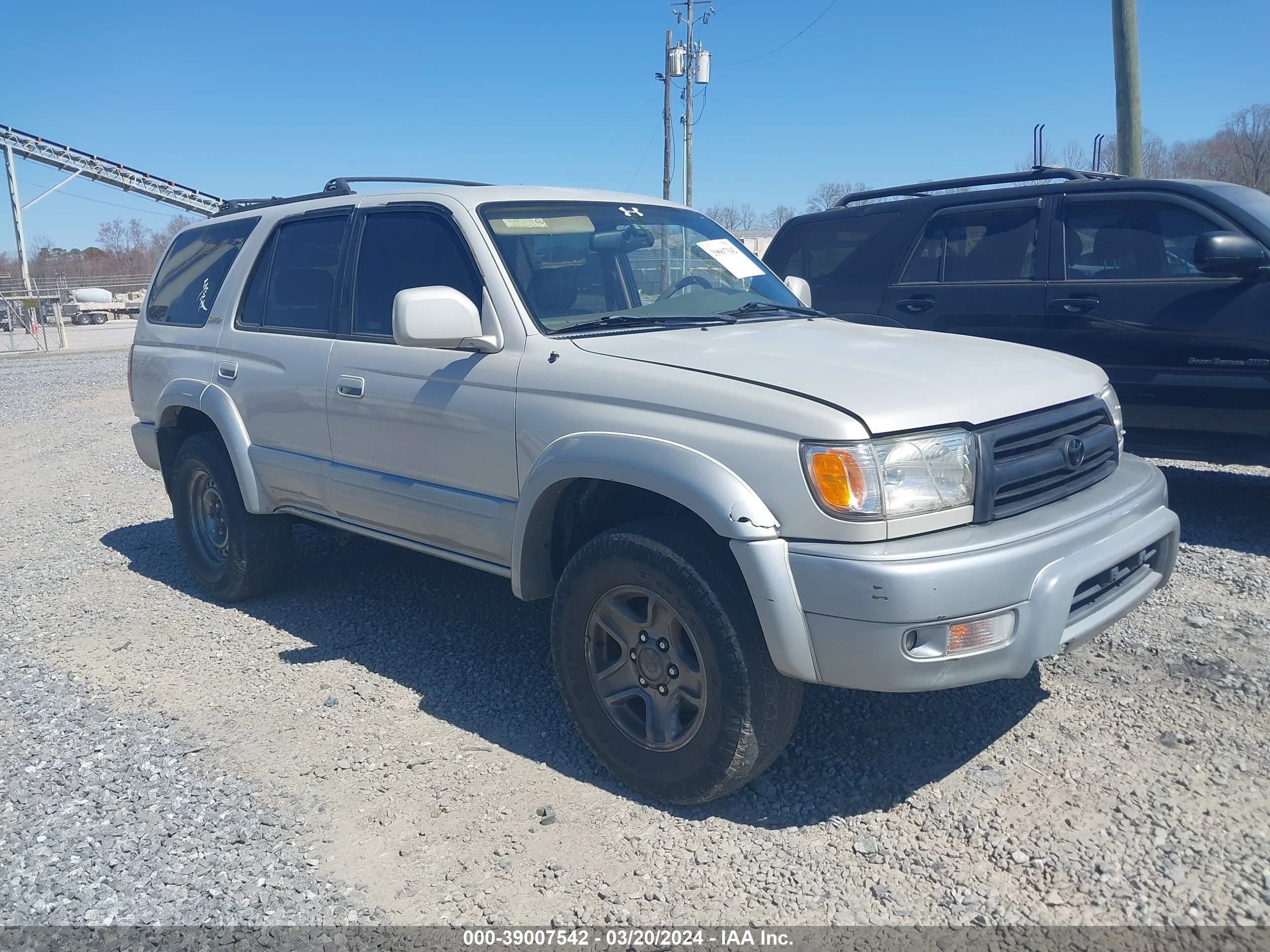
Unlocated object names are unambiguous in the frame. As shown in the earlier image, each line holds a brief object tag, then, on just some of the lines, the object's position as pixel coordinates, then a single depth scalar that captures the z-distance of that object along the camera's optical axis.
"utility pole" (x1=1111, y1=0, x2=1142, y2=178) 10.06
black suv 5.47
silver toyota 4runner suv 2.79
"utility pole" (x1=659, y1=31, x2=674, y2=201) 32.88
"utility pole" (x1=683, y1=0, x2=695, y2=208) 32.31
